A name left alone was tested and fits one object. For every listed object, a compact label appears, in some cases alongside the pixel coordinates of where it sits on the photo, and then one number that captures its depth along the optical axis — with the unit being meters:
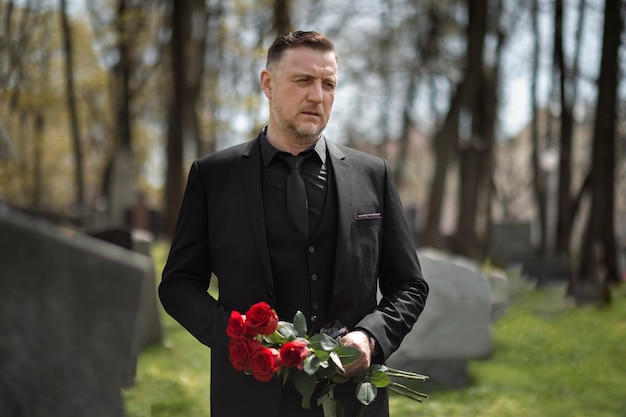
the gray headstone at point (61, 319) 1.43
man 2.59
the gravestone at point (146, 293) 8.11
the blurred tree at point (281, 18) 13.84
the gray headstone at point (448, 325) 7.80
